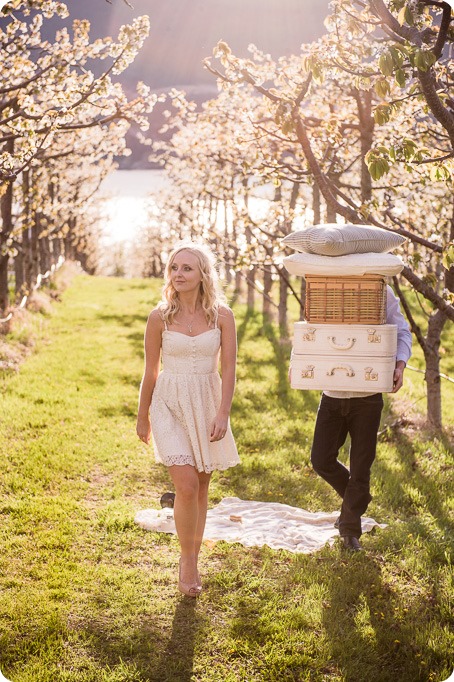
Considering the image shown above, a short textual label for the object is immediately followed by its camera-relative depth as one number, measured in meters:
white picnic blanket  5.81
